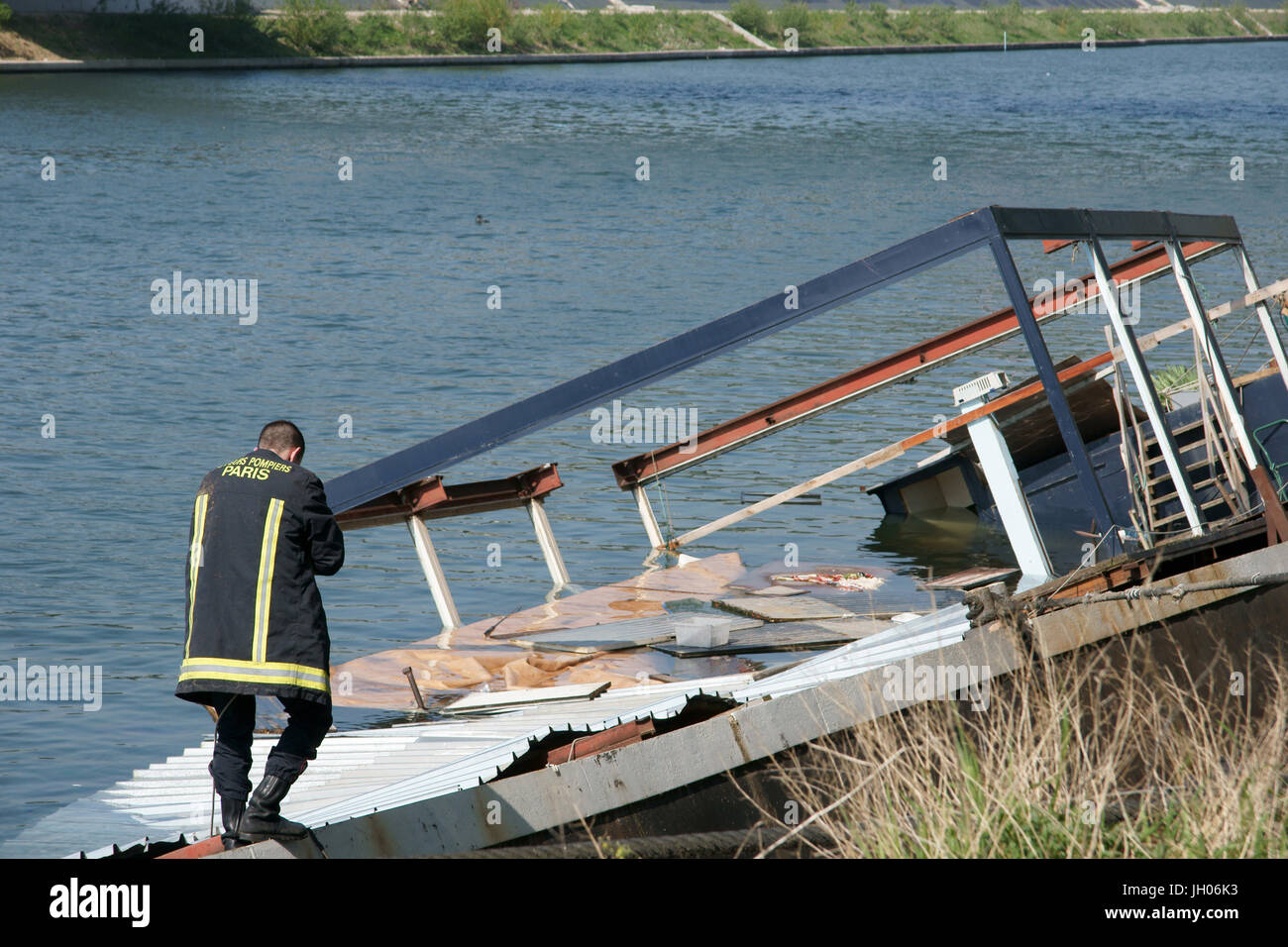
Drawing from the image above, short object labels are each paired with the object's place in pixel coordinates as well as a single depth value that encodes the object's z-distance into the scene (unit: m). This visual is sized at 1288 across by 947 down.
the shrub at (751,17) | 97.81
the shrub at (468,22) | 80.62
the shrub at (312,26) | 73.81
